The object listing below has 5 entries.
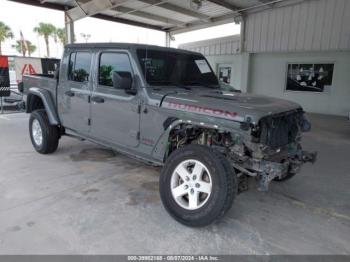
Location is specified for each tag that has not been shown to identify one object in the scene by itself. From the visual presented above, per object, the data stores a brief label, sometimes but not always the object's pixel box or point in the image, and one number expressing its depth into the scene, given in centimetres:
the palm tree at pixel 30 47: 3986
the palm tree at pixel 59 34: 4151
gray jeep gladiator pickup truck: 261
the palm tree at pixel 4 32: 3544
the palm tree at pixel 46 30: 4066
